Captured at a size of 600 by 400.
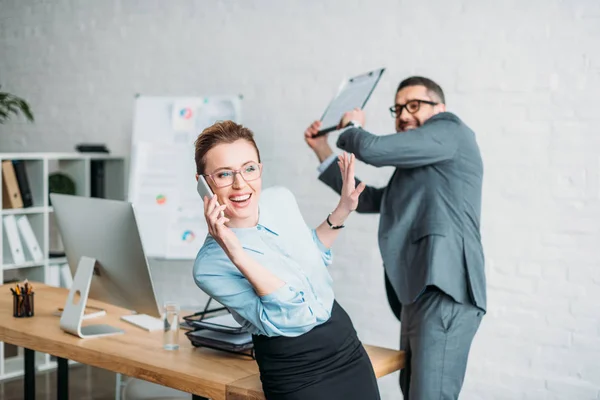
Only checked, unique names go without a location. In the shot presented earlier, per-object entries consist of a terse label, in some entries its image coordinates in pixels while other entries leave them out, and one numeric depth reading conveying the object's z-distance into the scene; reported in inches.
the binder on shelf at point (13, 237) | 174.1
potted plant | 185.2
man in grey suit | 100.7
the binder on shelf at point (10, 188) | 172.7
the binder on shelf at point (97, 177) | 194.5
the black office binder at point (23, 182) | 175.5
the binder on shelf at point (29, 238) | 177.3
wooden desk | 81.4
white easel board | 164.6
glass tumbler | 93.9
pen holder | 110.7
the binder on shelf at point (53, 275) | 184.8
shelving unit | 176.1
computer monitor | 95.9
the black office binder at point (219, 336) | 88.6
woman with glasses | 69.9
